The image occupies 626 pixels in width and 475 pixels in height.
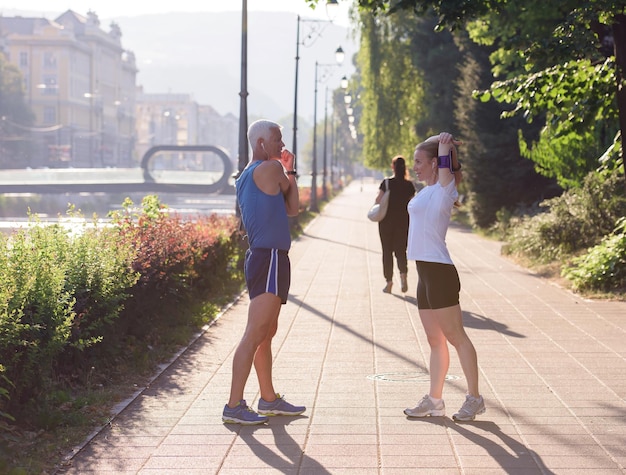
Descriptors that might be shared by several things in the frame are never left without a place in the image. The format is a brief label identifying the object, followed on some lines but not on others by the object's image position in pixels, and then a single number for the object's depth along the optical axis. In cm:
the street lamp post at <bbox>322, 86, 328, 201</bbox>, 6428
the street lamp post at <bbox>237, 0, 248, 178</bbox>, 2098
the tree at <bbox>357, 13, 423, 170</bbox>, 4044
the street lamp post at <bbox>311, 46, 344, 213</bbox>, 4922
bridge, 7244
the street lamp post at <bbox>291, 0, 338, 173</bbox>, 2576
